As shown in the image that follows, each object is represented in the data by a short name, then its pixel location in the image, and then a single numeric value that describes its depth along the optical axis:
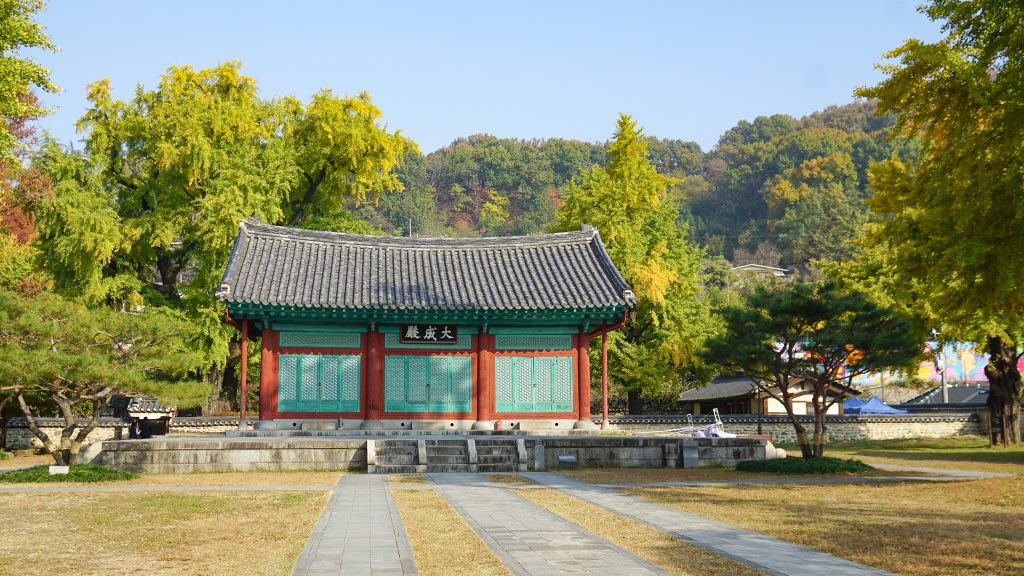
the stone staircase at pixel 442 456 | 21.41
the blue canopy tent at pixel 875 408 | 45.34
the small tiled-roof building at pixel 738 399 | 40.47
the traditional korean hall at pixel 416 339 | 26.53
